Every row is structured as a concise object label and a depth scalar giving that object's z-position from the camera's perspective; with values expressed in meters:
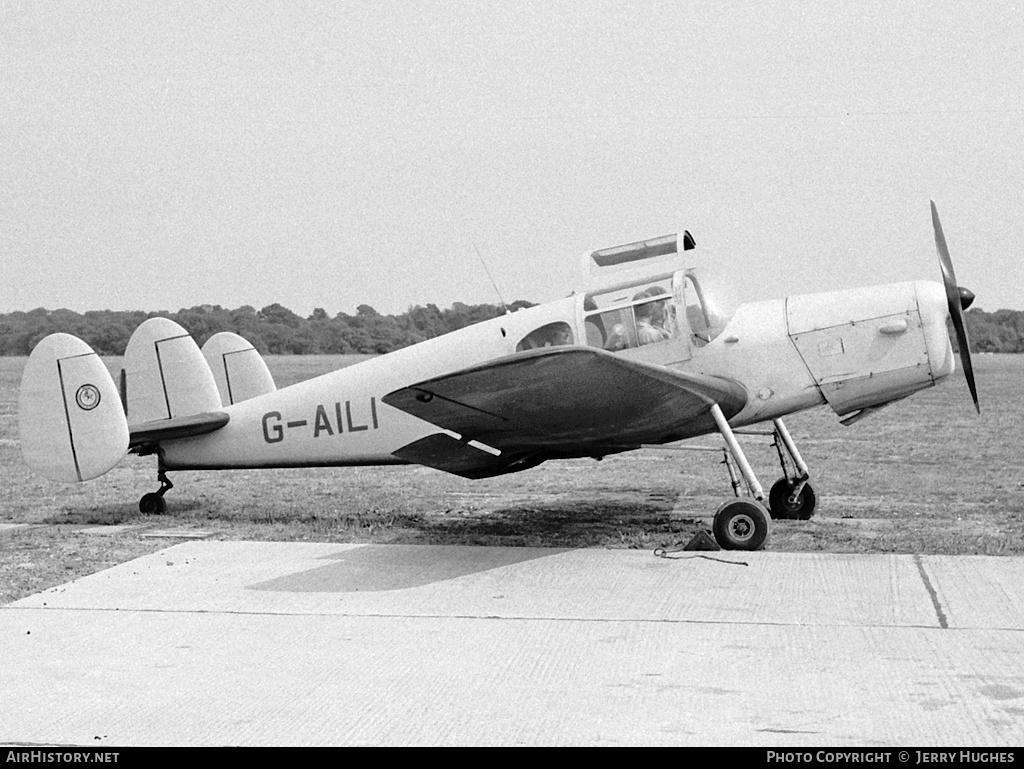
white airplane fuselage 8.93
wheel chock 7.96
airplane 7.96
